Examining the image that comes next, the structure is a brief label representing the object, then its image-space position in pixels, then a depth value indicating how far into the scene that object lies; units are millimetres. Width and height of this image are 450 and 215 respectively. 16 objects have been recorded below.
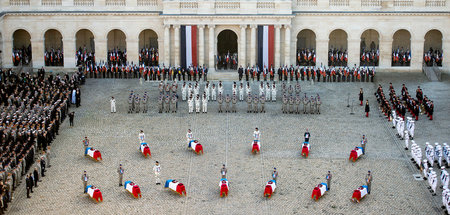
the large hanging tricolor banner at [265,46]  74062
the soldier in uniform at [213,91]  63844
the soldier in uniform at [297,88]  65438
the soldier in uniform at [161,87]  64500
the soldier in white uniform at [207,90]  63325
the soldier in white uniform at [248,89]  63203
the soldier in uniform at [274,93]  63500
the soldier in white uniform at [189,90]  63122
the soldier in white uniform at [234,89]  63325
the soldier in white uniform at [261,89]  64113
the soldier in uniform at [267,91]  63628
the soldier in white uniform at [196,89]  62012
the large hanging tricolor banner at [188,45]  74250
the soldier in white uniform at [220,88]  63906
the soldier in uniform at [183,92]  63775
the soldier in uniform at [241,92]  63656
